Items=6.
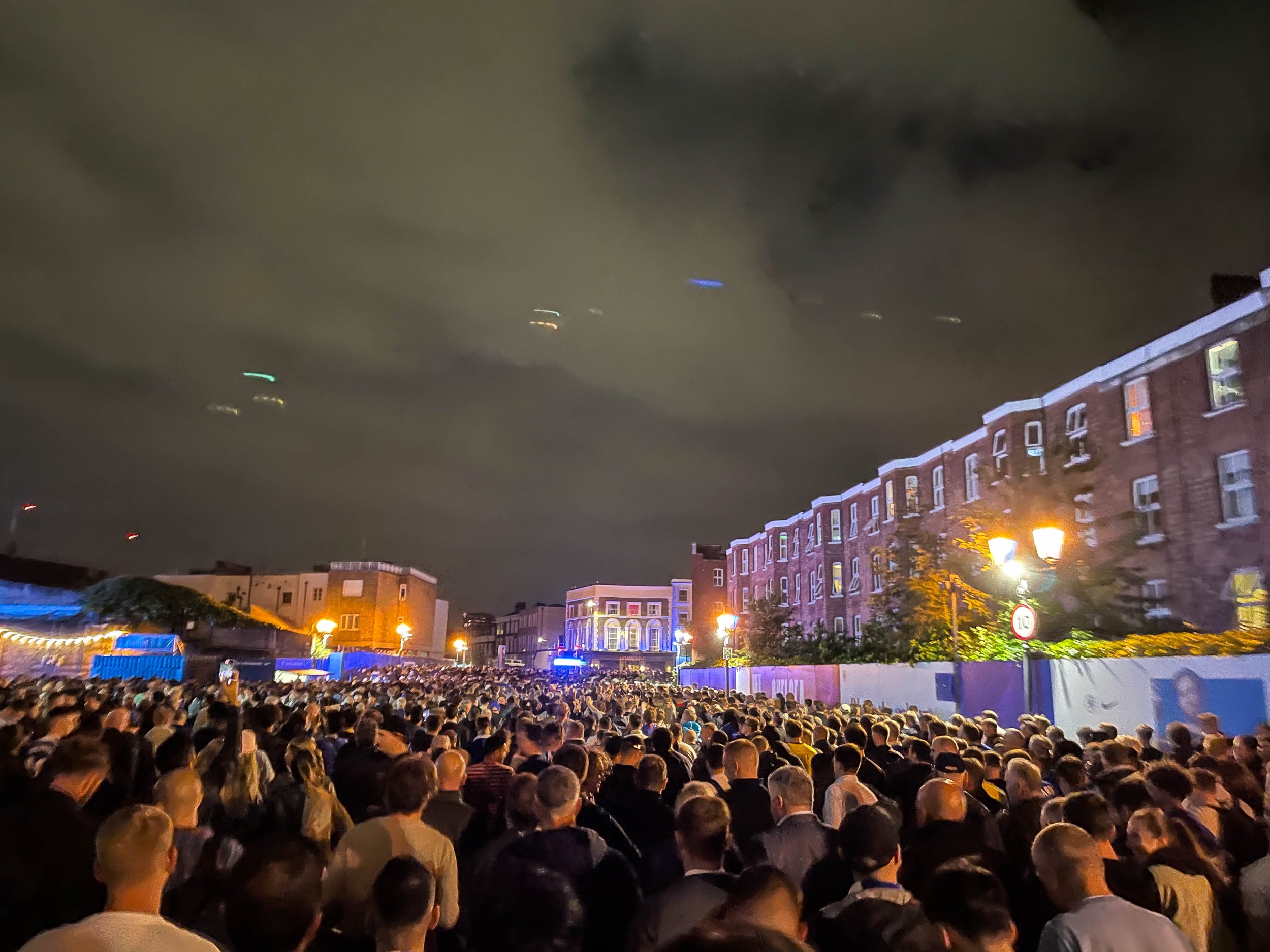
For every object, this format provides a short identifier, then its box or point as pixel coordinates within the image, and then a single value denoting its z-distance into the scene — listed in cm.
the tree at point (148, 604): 4228
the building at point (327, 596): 9981
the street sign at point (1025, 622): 1392
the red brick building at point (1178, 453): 2325
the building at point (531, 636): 14900
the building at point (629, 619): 12344
